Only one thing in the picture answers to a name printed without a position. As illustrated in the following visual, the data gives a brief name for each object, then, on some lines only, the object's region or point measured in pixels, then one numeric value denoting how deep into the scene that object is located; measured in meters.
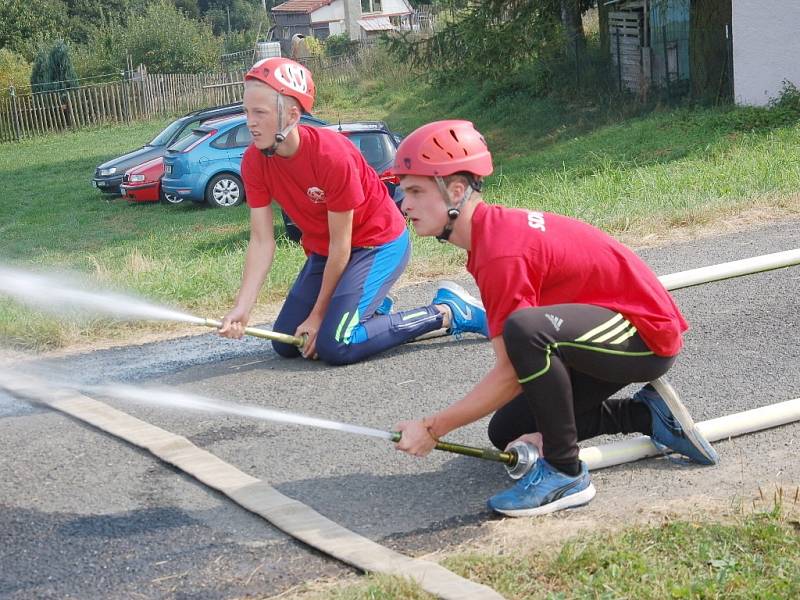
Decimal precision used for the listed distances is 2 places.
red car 22.41
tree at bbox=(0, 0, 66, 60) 64.25
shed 25.20
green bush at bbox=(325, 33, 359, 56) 49.71
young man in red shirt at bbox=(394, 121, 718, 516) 4.12
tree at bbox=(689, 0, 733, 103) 22.38
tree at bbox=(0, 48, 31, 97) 42.25
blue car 20.64
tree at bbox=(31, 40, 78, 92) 44.16
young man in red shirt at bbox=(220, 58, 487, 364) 6.18
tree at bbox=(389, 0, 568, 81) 24.06
